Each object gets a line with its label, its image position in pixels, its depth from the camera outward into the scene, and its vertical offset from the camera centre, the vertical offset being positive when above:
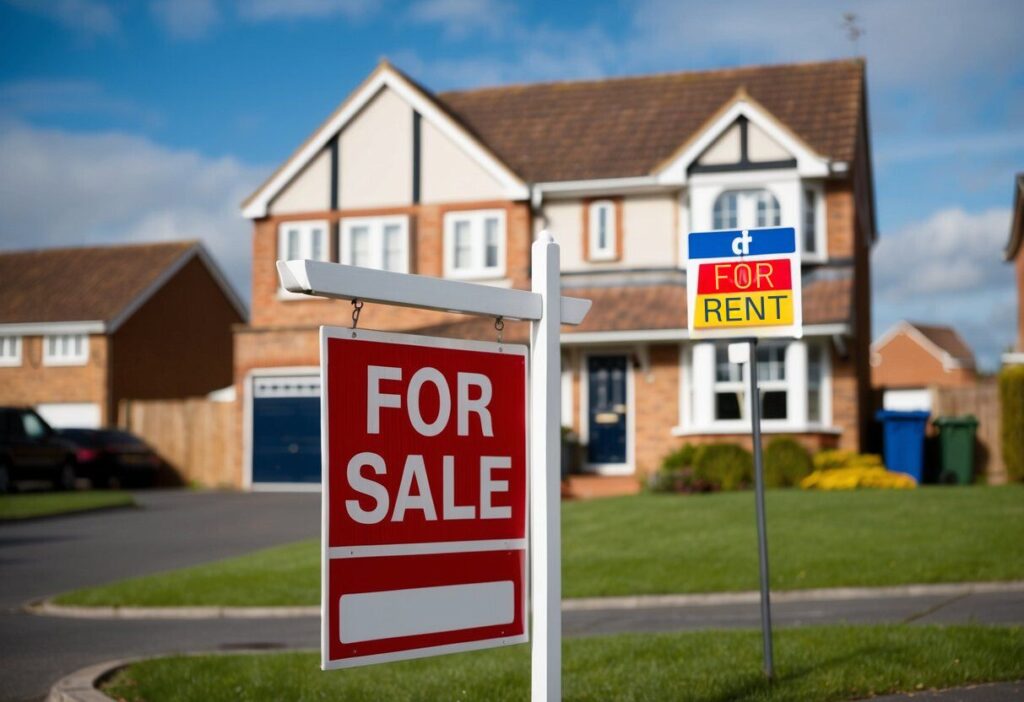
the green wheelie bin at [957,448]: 24.02 -0.14
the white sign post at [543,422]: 5.18 +0.08
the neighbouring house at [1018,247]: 37.91 +6.15
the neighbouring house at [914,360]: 75.81 +4.77
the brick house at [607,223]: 25.19 +4.55
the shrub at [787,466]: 23.44 -0.45
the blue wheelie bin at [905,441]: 24.05 -0.01
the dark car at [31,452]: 28.77 -0.23
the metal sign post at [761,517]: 7.40 -0.45
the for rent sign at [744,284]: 7.46 +0.91
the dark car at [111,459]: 31.53 -0.41
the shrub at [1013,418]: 23.58 +0.41
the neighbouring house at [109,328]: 39.47 +3.59
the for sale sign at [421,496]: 4.78 -0.21
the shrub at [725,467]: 23.08 -0.46
